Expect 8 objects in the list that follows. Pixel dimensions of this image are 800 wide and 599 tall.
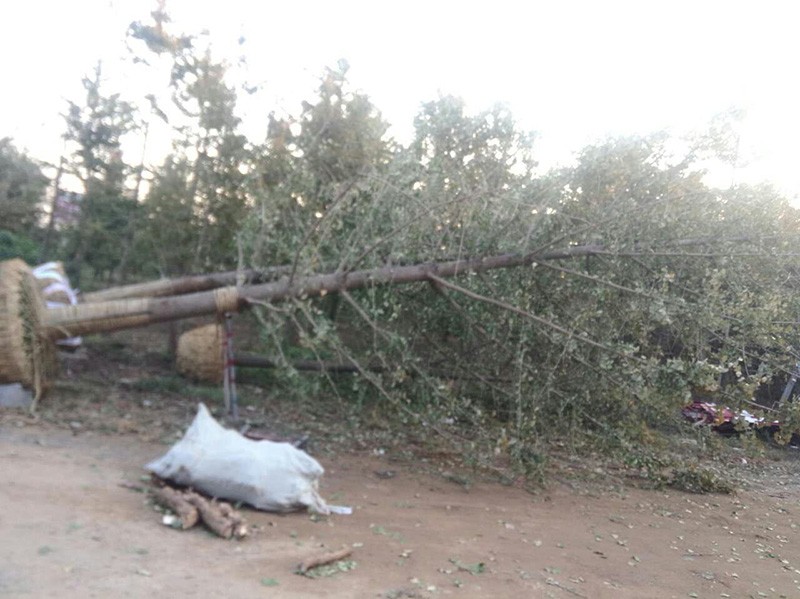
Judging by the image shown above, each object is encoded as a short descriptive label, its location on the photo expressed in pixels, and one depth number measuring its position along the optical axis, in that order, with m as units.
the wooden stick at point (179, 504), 4.58
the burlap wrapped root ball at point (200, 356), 9.43
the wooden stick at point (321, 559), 4.15
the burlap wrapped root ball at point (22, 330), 6.83
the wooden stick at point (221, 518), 4.51
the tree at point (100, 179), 10.75
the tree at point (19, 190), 12.13
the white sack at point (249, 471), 5.07
